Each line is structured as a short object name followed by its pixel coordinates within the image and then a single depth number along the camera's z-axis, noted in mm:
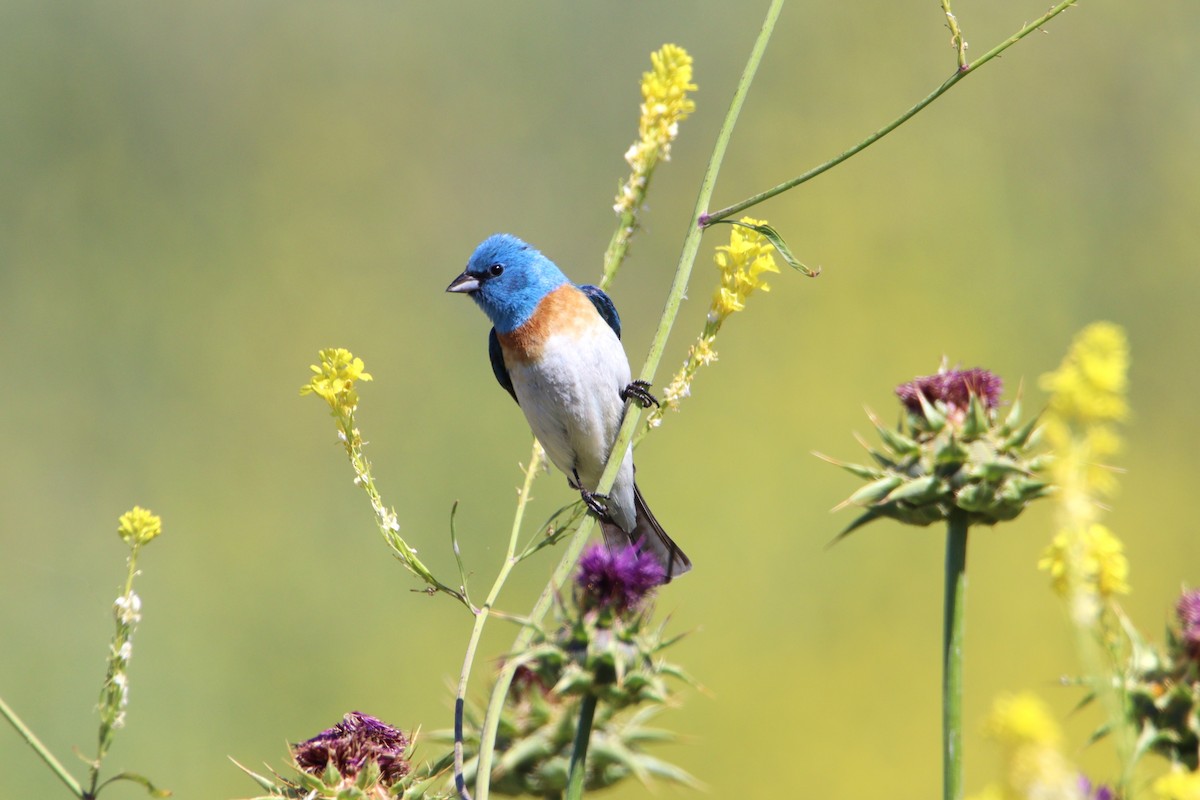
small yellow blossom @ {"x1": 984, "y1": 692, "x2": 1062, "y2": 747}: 2541
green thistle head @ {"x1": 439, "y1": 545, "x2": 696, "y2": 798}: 6051
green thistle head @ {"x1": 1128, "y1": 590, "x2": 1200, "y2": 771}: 4664
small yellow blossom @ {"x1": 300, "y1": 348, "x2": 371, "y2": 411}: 5348
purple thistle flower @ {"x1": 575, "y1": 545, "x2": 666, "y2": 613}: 6617
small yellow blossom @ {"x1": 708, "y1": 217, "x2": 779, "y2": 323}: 5449
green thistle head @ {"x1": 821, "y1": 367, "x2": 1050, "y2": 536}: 6609
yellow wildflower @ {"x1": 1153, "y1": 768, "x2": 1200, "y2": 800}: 2806
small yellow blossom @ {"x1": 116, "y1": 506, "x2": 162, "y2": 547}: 4840
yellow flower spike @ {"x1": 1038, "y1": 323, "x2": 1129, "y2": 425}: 2518
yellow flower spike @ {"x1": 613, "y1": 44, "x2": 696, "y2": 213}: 5691
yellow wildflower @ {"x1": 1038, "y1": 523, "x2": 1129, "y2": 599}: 3131
